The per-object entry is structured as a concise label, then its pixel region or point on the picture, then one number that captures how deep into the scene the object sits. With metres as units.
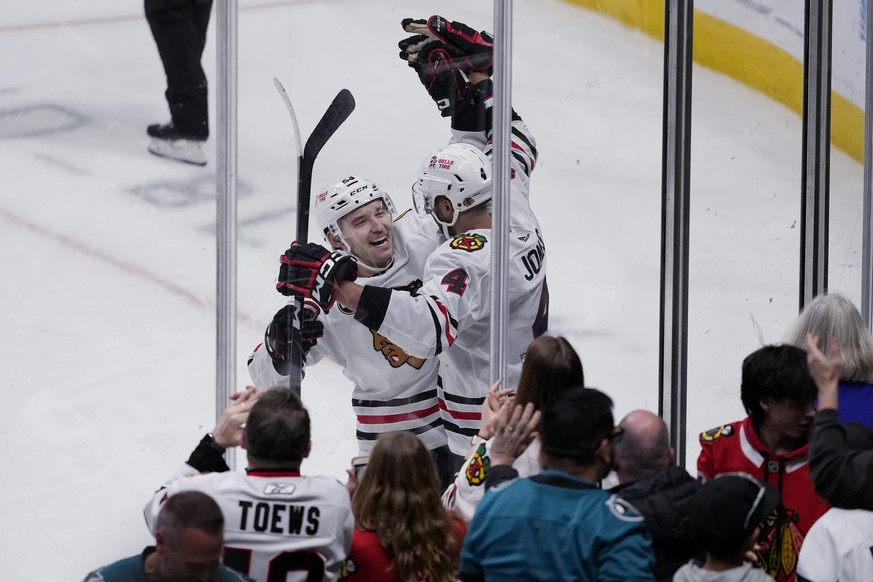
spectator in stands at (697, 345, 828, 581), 18.53
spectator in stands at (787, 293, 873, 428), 18.79
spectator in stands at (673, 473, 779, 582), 17.88
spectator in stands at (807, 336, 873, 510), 18.05
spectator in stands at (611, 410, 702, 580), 18.00
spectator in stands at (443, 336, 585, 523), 18.52
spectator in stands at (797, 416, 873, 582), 18.15
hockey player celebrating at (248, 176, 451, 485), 19.95
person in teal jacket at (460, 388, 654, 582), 17.75
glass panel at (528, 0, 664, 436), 21.51
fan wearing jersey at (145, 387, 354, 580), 18.09
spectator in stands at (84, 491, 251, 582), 17.76
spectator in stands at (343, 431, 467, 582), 18.26
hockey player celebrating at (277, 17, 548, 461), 19.94
